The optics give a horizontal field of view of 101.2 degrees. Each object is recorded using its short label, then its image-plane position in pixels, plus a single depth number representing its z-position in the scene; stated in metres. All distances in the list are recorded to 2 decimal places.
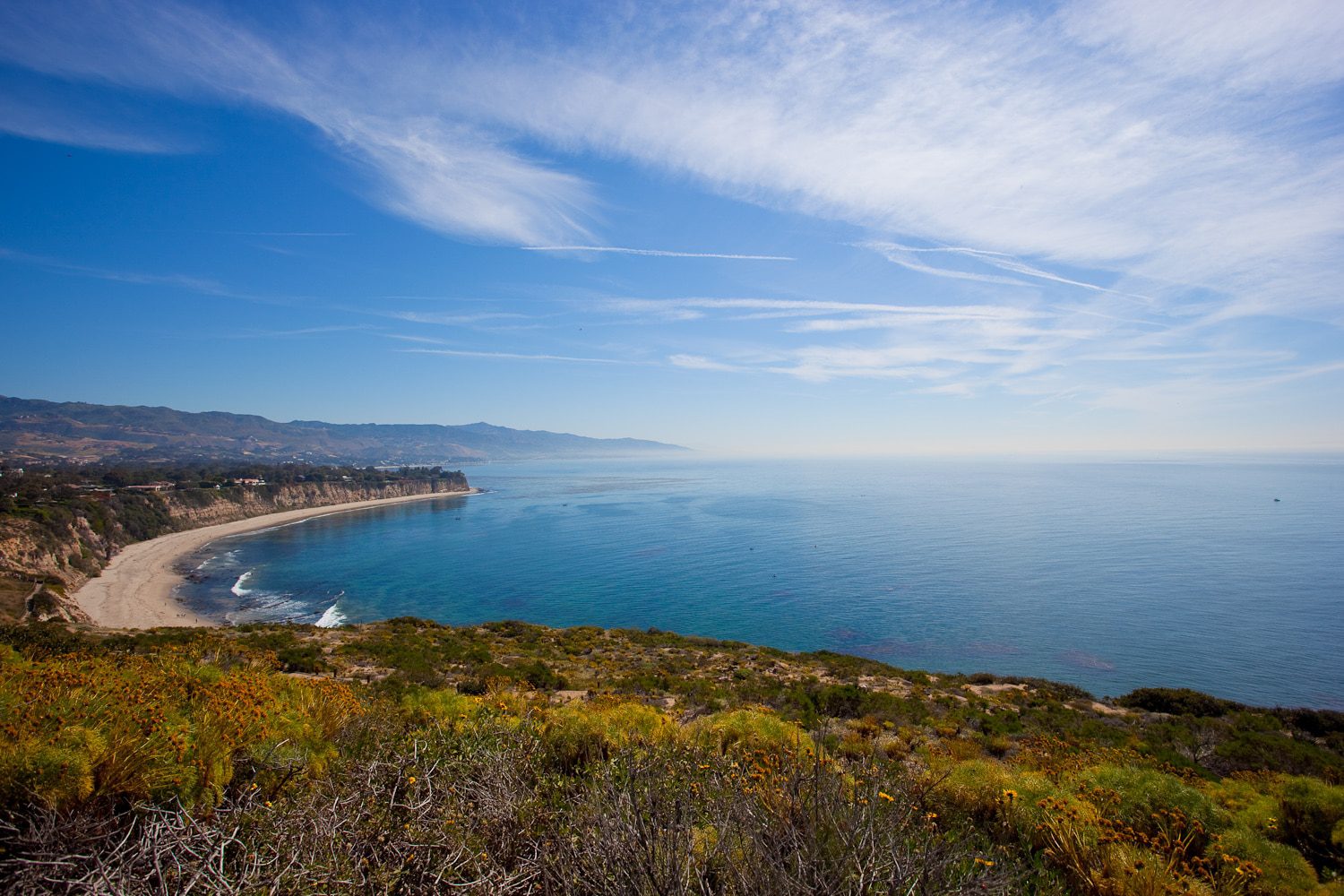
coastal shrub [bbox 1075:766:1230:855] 5.23
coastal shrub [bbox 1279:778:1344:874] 5.21
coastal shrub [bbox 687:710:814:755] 6.86
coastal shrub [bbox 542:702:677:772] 6.28
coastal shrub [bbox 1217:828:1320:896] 4.32
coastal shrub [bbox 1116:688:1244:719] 17.95
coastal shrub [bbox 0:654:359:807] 3.53
